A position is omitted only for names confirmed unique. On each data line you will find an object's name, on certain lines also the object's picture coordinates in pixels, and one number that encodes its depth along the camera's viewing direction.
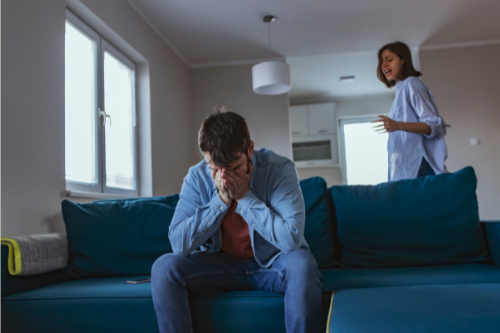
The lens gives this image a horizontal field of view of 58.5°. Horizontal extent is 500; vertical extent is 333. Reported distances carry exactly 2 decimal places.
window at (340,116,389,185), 7.42
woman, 2.25
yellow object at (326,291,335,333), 1.05
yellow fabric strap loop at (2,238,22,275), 1.70
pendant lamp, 4.30
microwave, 7.07
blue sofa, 1.48
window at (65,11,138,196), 3.11
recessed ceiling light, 6.39
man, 1.40
